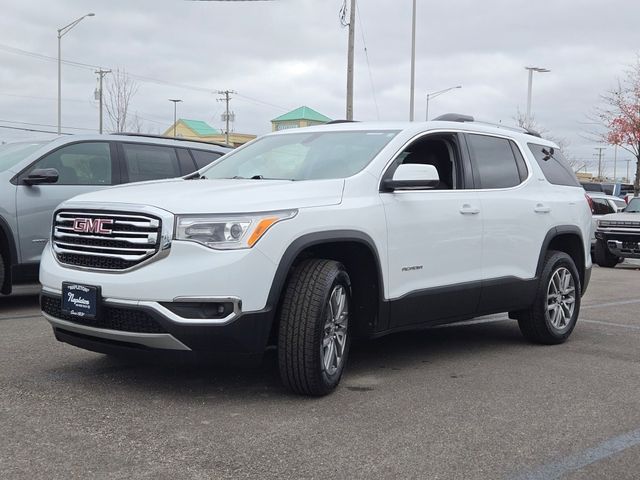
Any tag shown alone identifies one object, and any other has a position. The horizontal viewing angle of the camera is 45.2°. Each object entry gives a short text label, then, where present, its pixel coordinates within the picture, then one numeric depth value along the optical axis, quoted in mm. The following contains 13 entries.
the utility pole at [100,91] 42344
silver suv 7484
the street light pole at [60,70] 33325
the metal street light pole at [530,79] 36438
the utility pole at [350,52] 21812
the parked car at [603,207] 17469
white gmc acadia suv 4223
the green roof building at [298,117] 70488
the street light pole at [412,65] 27250
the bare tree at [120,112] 41781
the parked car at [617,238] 14922
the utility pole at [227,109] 75938
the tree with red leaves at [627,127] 31156
